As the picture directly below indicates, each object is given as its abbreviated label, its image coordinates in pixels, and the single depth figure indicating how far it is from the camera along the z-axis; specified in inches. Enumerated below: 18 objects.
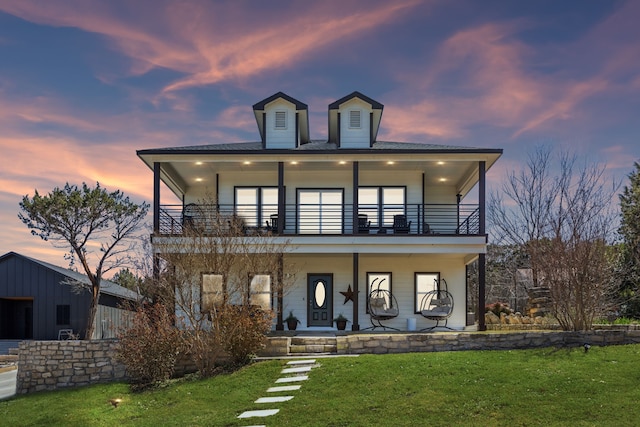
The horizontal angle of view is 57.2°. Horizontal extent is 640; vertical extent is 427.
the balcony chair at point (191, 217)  666.8
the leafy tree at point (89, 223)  986.1
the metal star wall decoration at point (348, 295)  789.9
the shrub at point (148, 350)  542.9
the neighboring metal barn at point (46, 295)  1028.0
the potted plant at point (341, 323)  770.2
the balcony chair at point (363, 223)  786.1
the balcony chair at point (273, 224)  781.3
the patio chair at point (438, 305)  745.0
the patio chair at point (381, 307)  753.6
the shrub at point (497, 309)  827.4
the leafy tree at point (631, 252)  902.4
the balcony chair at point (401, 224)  780.6
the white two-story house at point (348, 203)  741.3
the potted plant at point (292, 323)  767.7
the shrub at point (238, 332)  552.4
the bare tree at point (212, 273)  555.2
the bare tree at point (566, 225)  603.5
